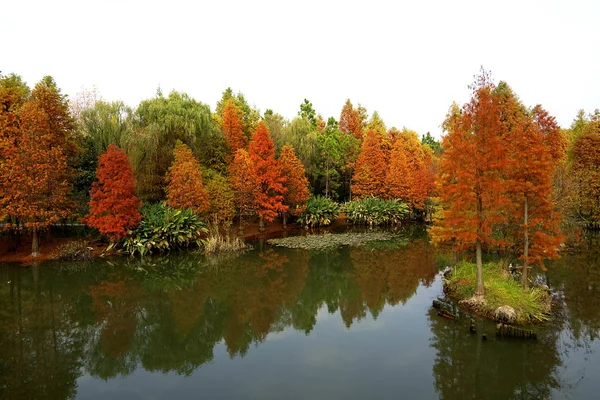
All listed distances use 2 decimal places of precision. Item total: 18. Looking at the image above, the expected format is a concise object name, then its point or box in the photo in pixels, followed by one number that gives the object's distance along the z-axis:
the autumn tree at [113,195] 22.05
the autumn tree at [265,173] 30.78
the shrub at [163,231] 23.41
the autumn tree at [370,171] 41.09
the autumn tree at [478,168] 12.76
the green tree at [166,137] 27.19
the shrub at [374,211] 38.21
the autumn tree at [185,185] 25.38
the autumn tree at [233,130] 36.09
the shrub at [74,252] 22.36
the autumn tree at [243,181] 29.67
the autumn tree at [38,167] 20.91
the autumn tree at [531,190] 12.88
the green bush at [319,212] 36.22
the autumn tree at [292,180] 33.28
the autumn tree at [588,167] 31.36
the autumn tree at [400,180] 40.66
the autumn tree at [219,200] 28.12
